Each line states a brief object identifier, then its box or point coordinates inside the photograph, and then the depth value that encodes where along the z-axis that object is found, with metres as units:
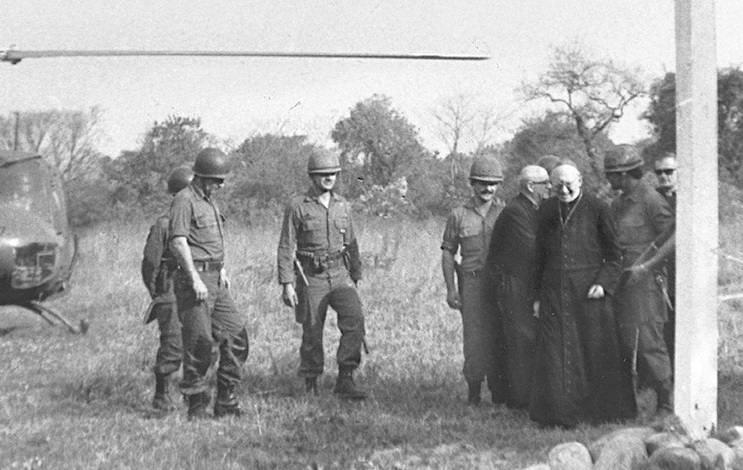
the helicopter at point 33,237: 12.45
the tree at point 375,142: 14.89
